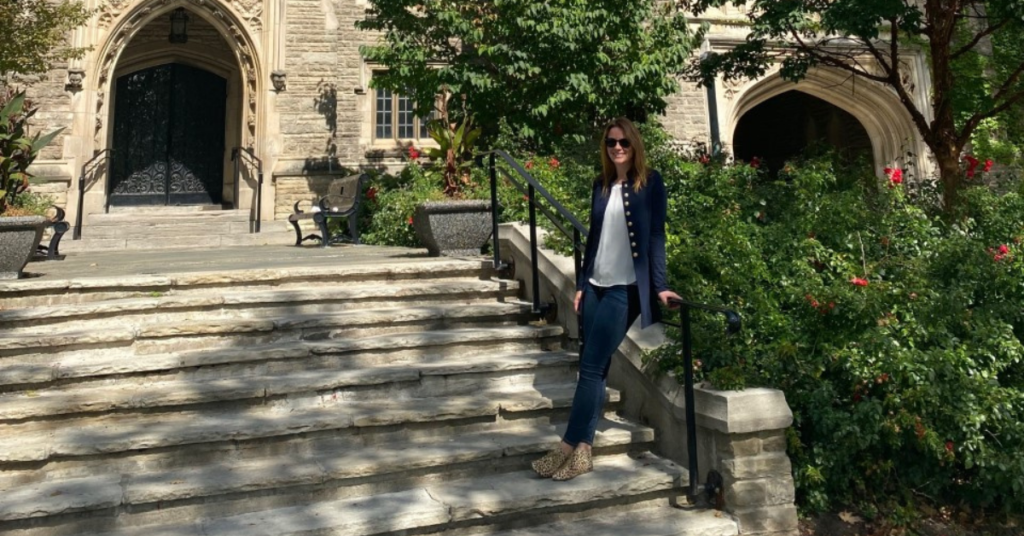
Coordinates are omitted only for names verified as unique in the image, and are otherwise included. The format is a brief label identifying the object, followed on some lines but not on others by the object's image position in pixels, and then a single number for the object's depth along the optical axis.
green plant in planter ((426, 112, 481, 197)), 9.39
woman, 3.41
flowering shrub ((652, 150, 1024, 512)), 3.76
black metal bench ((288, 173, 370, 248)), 10.46
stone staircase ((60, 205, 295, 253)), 11.59
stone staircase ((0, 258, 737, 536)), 3.11
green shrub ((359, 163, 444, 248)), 9.69
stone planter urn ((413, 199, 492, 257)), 6.70
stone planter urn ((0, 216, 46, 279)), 5.85
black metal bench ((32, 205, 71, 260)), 8.49
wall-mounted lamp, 14.08
